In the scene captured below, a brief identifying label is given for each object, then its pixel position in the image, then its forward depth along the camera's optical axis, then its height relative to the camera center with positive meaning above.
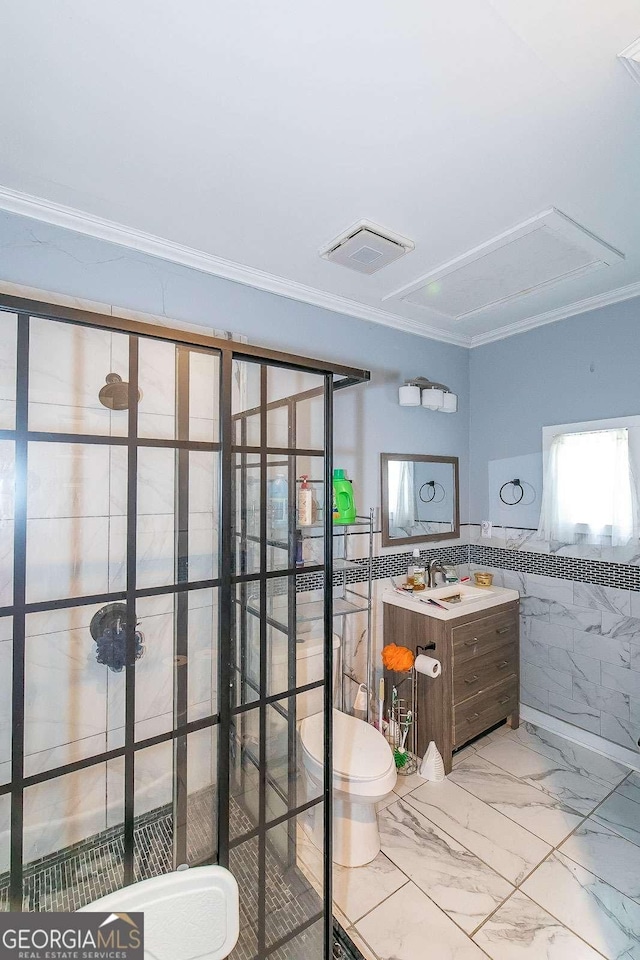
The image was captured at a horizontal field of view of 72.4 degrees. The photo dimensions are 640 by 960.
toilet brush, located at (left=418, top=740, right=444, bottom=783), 2.32 -1.45
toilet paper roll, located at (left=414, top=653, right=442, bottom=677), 2.30 -0.91
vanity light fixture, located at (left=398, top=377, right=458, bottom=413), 2.67 +0.62
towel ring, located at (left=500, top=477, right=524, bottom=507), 2.88 +0.06
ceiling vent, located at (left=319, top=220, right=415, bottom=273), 1.74 +1.04
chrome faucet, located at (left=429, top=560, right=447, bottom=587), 2.83 -0.49
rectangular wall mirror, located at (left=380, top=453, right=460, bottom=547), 2.71 -0.03
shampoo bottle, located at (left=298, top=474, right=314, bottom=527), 1.51 -0.04
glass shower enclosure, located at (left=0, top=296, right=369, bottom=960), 1.06 -0.35
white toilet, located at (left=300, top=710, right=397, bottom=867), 1.75 -1.19
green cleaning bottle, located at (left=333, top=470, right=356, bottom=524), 2.25 -0.04
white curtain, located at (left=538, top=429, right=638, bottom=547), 2.34 +0.02
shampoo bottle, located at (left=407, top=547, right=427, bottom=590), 2.72 -0.50
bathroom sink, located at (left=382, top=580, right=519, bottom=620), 2.39 -0.62
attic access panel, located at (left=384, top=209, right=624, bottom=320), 1.76 +1.07
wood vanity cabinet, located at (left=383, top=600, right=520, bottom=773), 2.35 -1.03
